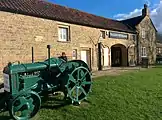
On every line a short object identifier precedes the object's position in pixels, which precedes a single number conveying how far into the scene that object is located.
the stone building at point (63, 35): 8.68
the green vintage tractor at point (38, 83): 3.99
